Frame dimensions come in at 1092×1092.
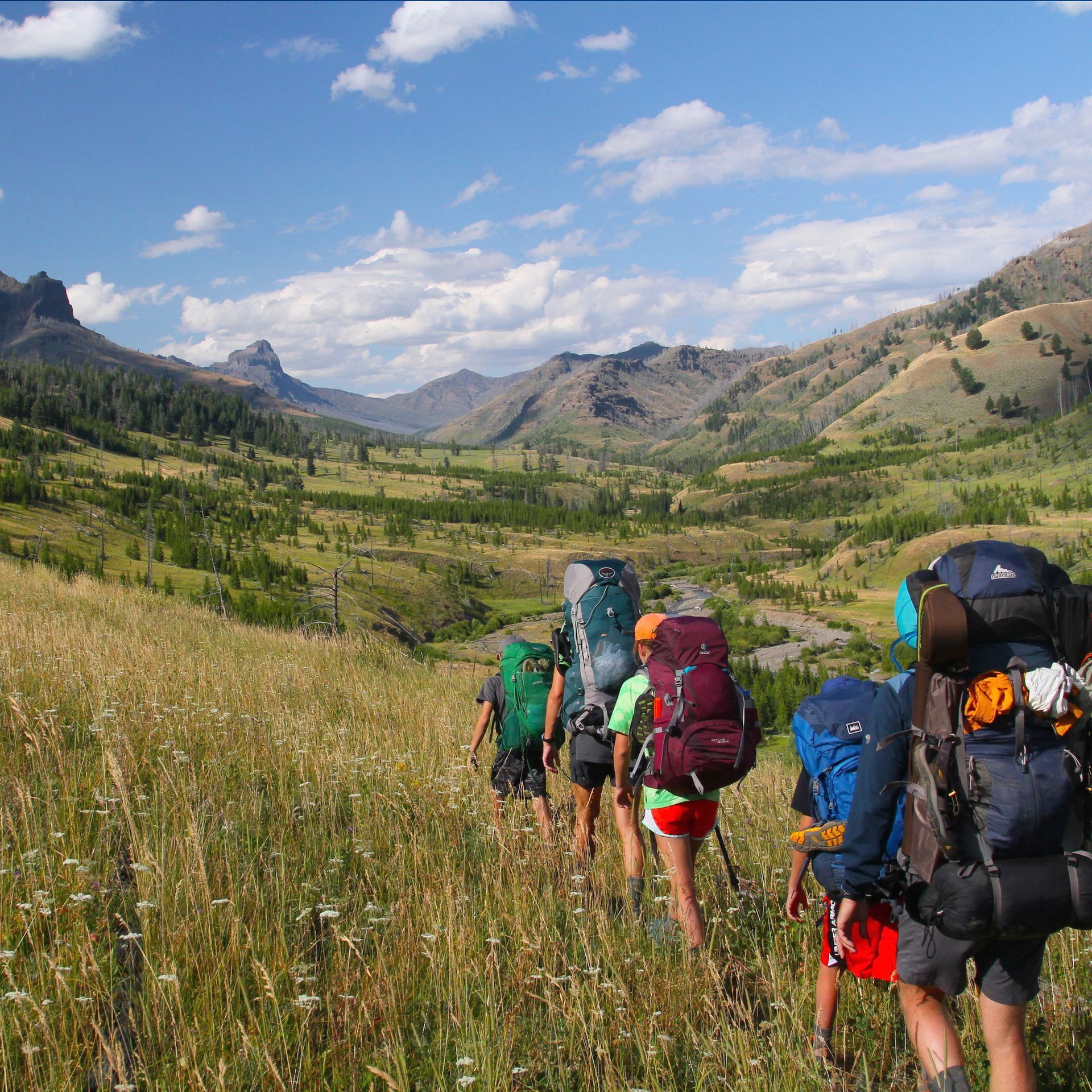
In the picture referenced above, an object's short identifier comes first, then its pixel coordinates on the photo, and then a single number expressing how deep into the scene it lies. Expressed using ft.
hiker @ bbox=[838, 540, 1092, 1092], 9.29
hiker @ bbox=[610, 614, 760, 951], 14.15
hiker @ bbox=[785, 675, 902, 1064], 11.93
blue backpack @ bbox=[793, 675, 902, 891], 12.52
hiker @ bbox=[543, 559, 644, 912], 18.45
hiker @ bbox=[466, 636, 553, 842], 21.20
